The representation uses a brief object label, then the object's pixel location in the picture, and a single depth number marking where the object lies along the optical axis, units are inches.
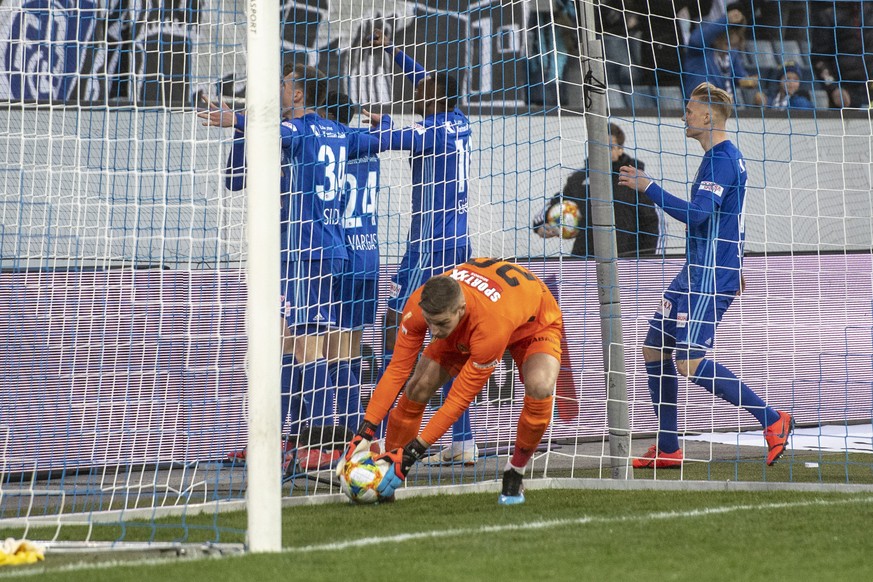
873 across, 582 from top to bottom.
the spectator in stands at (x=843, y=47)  868.0
